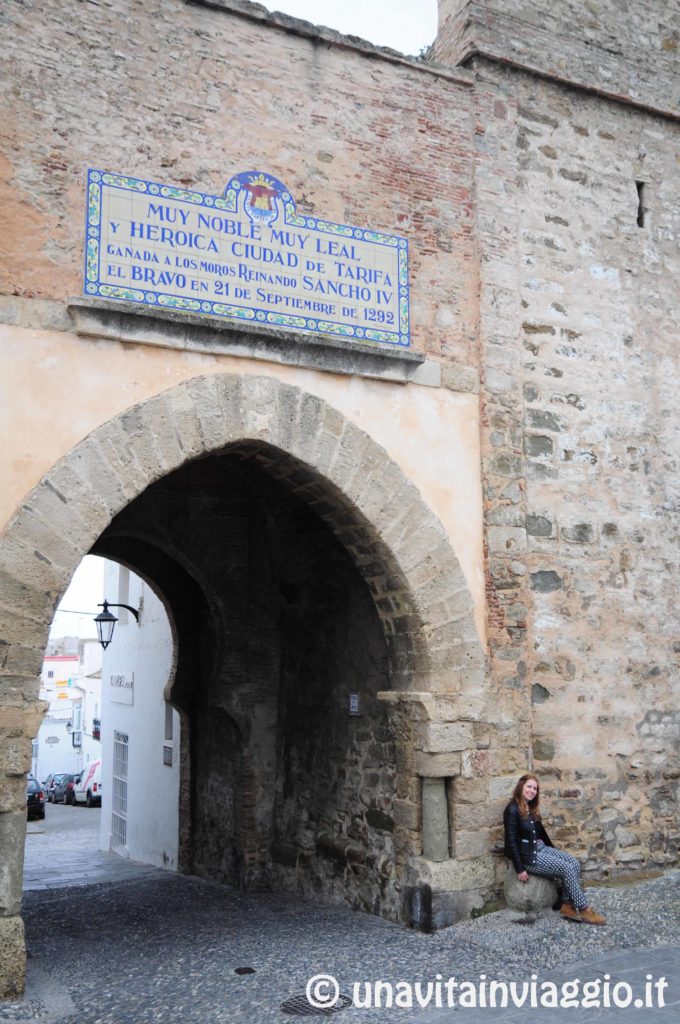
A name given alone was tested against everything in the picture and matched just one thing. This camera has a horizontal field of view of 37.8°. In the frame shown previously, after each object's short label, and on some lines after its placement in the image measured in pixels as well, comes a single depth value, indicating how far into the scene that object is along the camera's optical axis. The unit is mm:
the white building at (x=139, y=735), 10688
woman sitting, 5762
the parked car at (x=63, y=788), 27781
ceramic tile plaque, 5512
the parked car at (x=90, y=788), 25969
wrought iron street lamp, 10430
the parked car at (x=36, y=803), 21406
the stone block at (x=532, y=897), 5871
